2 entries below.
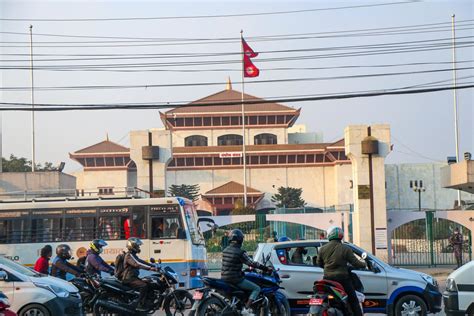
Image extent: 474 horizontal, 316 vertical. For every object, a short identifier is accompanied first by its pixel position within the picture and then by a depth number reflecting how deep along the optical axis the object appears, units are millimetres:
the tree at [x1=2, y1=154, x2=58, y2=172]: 73481
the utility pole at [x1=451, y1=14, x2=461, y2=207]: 47319
